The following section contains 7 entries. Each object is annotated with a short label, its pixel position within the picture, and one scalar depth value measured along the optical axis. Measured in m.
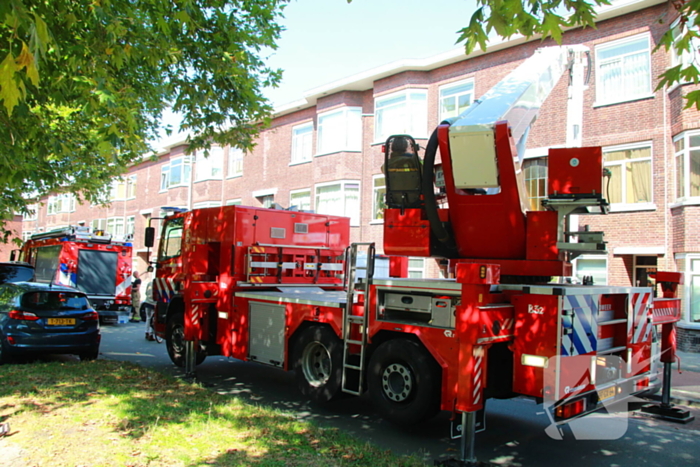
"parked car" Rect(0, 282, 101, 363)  9.29
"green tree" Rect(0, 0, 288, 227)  5.80
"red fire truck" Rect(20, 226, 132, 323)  18.09
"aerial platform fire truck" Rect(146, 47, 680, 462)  5.30
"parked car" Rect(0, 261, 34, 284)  15.40
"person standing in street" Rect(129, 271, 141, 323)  20.08
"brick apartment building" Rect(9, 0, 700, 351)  14.77
